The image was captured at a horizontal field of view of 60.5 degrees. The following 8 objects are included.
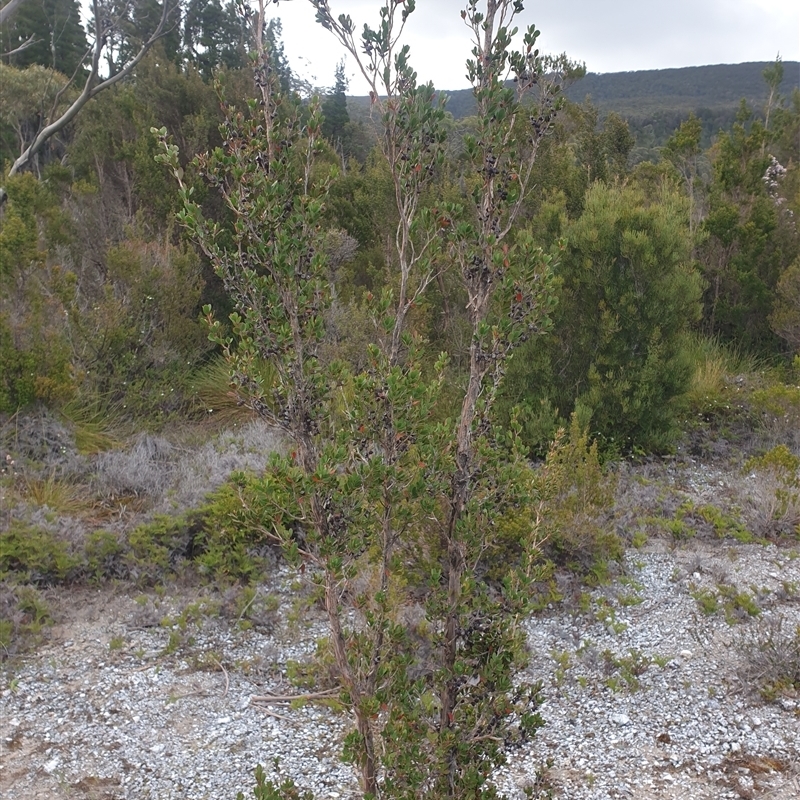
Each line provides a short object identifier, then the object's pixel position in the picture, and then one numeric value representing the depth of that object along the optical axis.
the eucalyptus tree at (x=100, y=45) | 8.09
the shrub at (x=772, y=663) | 3.31
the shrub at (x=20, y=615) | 3.72
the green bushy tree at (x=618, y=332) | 5.89
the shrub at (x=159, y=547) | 4.30
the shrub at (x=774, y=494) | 4.88
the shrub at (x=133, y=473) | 5.22
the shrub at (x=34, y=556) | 4.12
